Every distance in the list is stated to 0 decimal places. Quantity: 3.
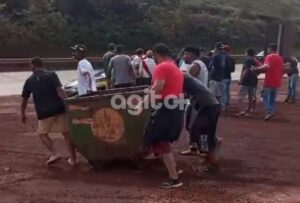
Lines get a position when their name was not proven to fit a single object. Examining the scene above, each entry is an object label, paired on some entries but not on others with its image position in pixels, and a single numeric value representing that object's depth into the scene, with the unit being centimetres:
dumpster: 834
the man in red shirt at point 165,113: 773
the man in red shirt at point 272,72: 1391
